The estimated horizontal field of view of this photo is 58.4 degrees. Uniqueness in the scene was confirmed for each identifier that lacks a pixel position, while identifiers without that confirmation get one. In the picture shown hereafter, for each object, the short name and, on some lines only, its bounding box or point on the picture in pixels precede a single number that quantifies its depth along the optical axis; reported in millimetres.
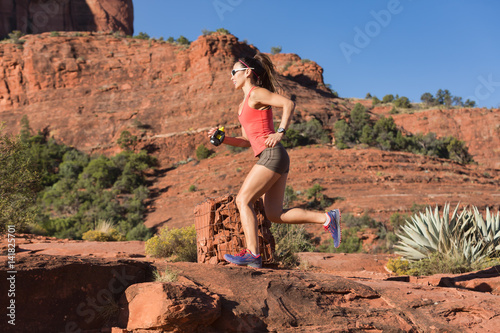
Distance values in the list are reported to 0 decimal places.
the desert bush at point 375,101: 64688
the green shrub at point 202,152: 34562
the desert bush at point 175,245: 8430
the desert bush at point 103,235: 14992
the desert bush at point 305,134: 33094
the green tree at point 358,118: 40750
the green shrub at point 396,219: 20969
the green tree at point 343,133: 35562
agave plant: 8375
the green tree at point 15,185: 9107
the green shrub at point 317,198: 24000
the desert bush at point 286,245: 8852
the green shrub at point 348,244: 16672
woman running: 4023
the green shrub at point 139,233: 21094
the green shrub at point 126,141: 38000
